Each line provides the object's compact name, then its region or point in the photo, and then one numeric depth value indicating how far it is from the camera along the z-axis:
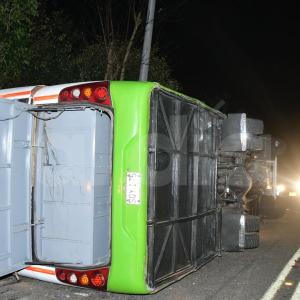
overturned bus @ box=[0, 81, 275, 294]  4.31
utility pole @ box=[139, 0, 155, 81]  11.22
